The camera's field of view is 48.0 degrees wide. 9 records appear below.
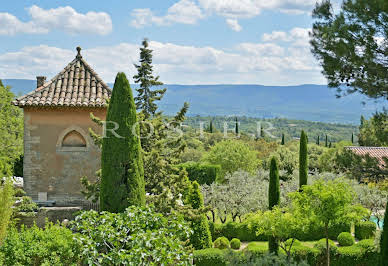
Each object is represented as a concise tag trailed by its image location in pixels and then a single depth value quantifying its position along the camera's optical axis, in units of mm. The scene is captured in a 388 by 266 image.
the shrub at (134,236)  8883
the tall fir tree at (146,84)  17297
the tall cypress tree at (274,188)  18359
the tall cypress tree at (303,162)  25906
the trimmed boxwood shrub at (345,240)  19828
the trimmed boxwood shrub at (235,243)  19666
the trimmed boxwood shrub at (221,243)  19003
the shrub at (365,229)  21328
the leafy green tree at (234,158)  36875
